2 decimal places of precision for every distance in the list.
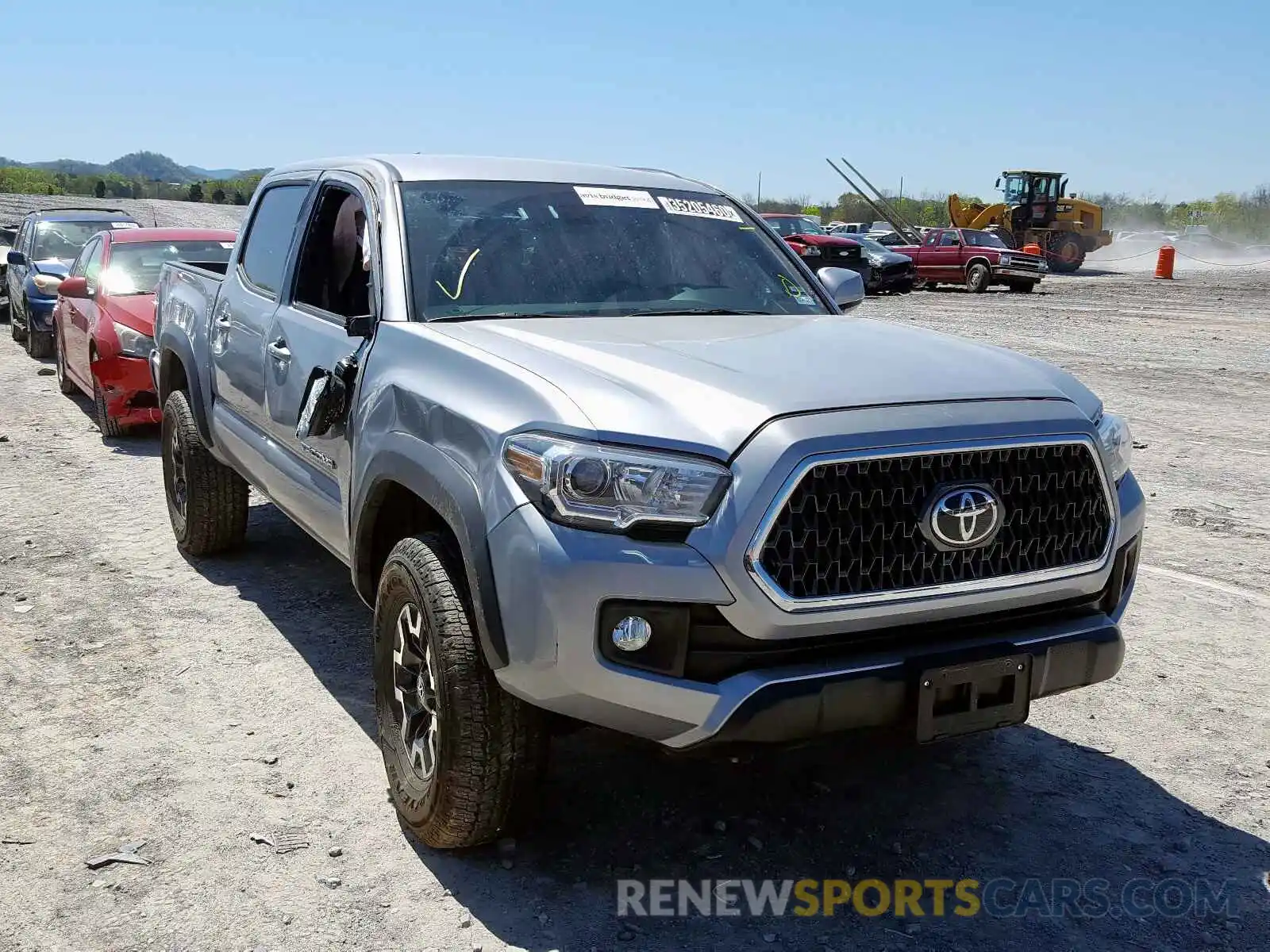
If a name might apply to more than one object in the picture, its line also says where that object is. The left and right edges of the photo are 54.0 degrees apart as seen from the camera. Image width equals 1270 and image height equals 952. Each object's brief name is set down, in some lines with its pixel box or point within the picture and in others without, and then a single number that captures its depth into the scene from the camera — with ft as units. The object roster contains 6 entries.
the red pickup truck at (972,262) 100.73
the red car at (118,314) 30.76
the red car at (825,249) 93.76
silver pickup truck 9.12
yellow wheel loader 129.49
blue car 46.93
